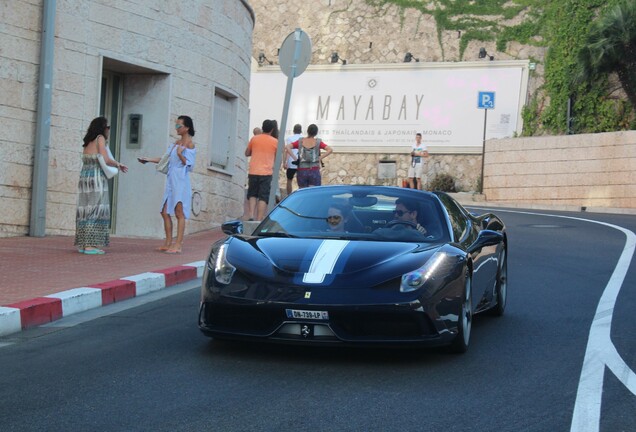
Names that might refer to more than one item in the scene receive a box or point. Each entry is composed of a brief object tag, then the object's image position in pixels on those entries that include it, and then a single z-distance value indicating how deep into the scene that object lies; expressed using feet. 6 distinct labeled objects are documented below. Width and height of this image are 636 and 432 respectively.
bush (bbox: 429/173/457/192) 107.65
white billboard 109.29
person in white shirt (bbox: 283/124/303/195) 64.44
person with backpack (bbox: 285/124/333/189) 58.85
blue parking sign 98.58
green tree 93.97
